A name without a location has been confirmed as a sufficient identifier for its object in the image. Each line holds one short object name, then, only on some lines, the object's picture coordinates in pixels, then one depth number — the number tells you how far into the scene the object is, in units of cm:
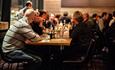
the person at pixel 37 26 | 466
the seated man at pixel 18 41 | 360
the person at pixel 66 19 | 763
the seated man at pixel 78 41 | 408
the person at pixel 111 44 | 487
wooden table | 367
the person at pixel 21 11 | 586
